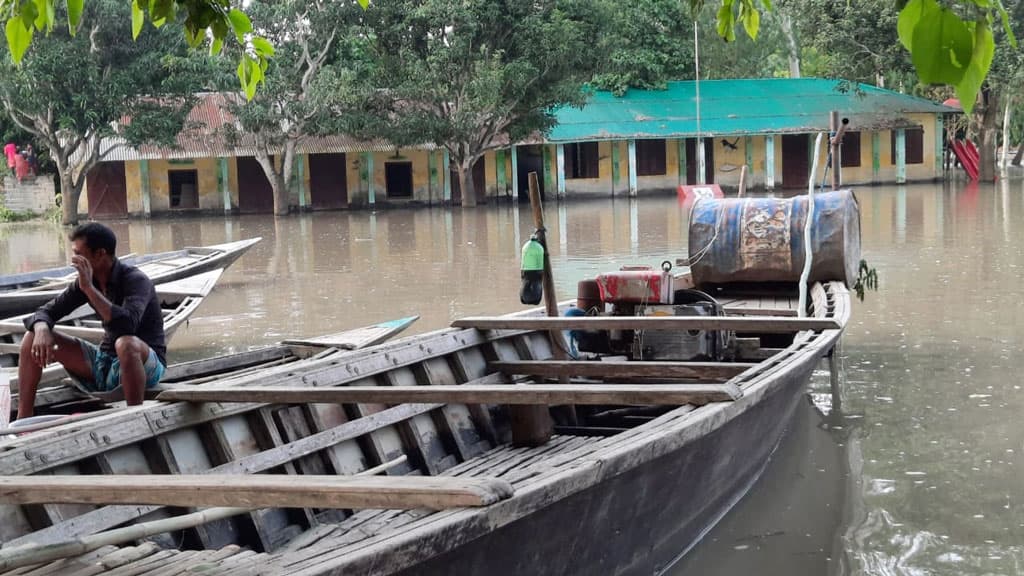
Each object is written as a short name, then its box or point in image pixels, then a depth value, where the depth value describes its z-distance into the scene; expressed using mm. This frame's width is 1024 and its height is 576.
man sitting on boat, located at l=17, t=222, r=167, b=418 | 5336
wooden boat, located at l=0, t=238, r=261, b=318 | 9688
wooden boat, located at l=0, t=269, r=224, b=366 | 7516
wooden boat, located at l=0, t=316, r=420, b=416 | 5854
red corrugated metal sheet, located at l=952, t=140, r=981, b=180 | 38406
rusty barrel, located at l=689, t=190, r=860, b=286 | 9508
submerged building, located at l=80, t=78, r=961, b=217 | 33812
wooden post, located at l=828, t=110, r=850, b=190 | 9930
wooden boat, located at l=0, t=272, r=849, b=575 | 3367
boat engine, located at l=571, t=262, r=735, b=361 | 7543
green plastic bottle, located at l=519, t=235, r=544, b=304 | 7586
